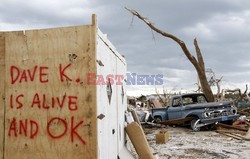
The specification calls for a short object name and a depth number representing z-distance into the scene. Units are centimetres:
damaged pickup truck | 1403
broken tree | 1828
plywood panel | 406
